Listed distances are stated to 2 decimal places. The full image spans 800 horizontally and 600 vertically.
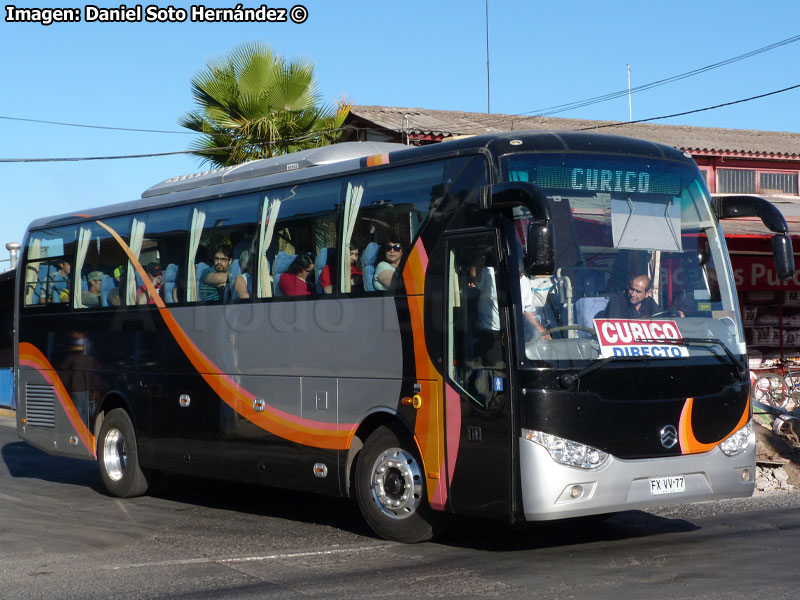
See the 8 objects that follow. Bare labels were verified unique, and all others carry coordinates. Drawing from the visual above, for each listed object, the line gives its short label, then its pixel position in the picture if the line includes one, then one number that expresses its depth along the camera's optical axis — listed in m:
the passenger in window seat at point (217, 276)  11.61
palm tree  22.38
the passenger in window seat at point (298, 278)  10.53
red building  22.31
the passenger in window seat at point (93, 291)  13.95
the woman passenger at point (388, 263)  9.59
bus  8.36
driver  8.53
